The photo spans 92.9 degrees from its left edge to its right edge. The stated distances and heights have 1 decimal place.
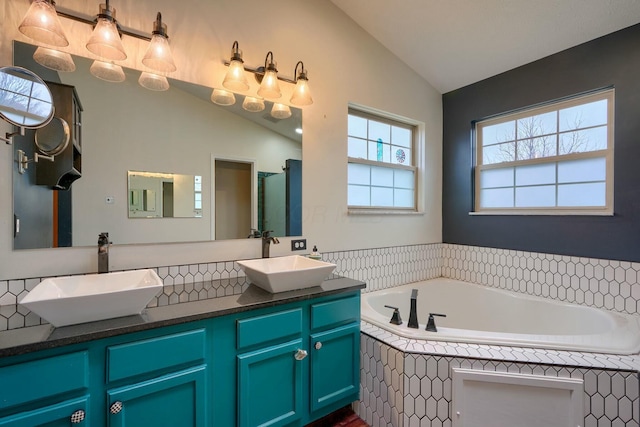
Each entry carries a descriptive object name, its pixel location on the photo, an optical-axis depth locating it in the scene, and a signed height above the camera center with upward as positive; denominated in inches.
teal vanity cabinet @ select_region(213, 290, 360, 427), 57.7 -32.0
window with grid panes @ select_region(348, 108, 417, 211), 109.2 +18.3
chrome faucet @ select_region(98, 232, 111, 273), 62.1 -8.7
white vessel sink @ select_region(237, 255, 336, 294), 64.7 -14.3
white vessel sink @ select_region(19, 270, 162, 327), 43.1 -13.7
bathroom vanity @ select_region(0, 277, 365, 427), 42.2 -26.2
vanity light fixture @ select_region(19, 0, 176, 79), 53.9 +33.3
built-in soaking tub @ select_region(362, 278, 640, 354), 68.4 -30.6
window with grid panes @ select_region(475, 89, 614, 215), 92.4 +17.8
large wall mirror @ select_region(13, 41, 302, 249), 60.1 +10.4
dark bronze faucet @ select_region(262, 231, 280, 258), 84.6 -8.5
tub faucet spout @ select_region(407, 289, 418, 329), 77.7 -27.2
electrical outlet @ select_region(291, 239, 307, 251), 91.5 -10.0
